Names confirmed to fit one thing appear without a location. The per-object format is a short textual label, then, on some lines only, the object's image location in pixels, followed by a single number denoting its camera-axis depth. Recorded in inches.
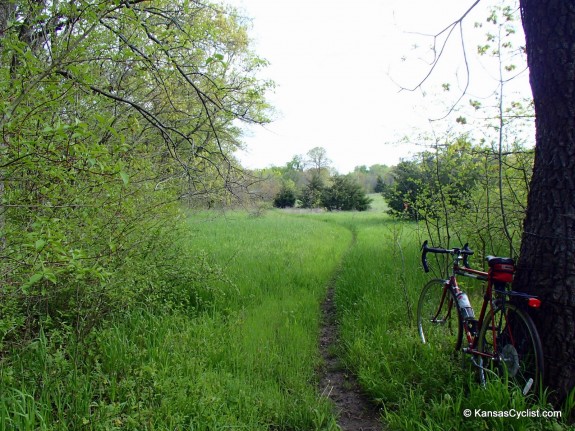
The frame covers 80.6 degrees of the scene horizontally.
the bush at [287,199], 1823.0
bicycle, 102.3
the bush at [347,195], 1494.8
